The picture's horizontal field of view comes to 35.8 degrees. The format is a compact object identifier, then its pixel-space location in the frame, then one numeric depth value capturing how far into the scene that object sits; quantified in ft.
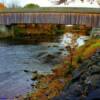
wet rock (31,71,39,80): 28.62
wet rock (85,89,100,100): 14.94
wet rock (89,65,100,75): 18.19
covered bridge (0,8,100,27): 45.40
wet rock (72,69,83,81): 19.83
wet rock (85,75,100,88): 16.50
